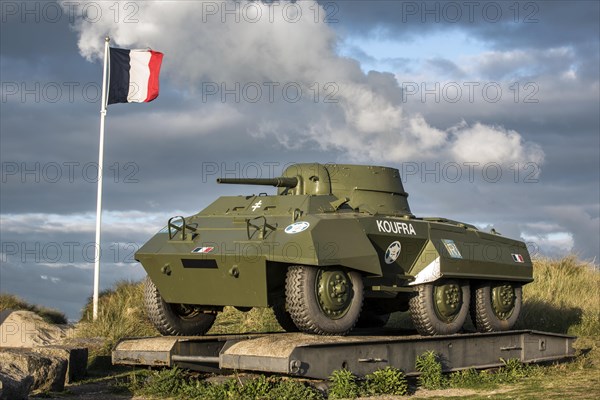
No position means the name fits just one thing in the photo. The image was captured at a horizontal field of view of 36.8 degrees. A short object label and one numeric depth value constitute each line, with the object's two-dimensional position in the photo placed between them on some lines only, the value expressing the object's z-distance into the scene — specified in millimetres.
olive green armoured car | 11625
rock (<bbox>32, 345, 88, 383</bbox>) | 13672
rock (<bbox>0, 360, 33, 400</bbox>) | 10055
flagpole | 20297
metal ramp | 11125
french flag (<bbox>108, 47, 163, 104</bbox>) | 21781
